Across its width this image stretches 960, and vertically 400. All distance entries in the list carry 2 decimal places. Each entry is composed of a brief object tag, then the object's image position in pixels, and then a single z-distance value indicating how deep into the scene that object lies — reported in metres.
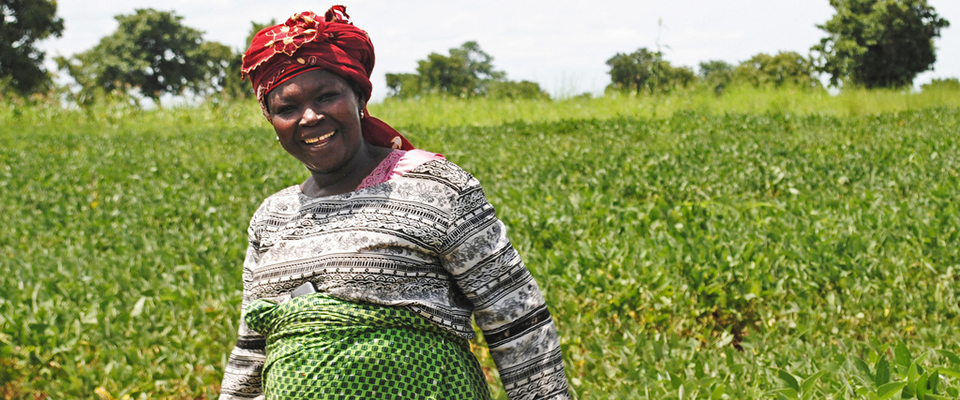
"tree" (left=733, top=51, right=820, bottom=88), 52.25
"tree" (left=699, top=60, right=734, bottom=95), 92.78
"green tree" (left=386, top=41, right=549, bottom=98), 62.97
